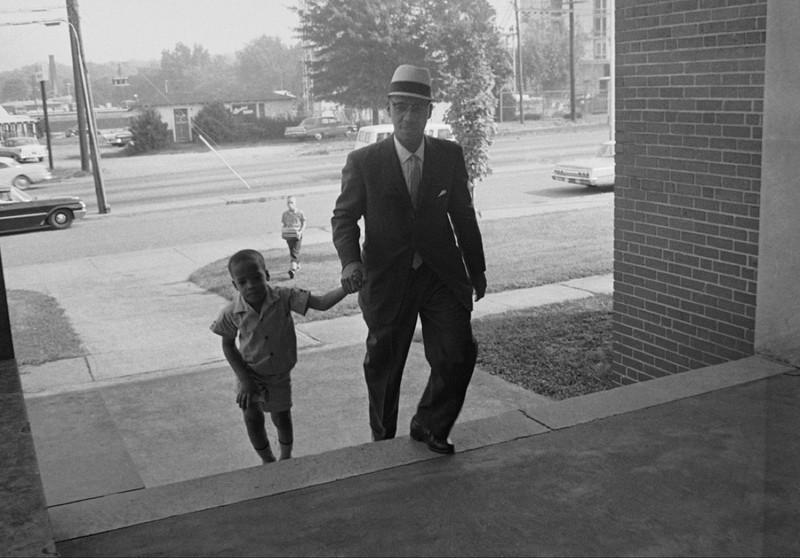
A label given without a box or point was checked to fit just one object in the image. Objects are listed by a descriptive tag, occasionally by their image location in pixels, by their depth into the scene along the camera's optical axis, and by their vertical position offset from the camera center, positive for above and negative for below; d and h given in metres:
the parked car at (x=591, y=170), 21.12 -1.90
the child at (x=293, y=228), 12.37 -1.68
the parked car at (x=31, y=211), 18.20 -1.94
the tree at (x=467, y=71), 14.64 +0.24
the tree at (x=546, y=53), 31.39 +1.02
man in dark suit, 4.32 -0.69
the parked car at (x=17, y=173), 20.06 -1.36
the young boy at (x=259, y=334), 4.79 -1.16
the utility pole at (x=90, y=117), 20.73 -0.27
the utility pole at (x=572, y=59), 34.34 +0.80
